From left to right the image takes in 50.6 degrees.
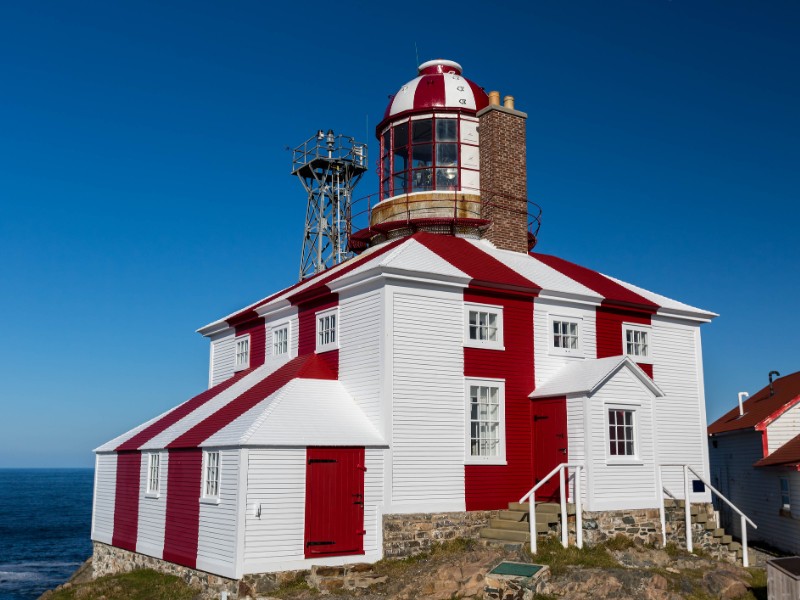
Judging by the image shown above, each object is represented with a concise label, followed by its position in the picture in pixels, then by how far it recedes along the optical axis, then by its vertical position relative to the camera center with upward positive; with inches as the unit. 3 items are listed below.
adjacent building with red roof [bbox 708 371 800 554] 1020.5 -0.7
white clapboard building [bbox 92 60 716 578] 725.3 +64.7
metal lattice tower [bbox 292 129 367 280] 1627.7 +526.4
